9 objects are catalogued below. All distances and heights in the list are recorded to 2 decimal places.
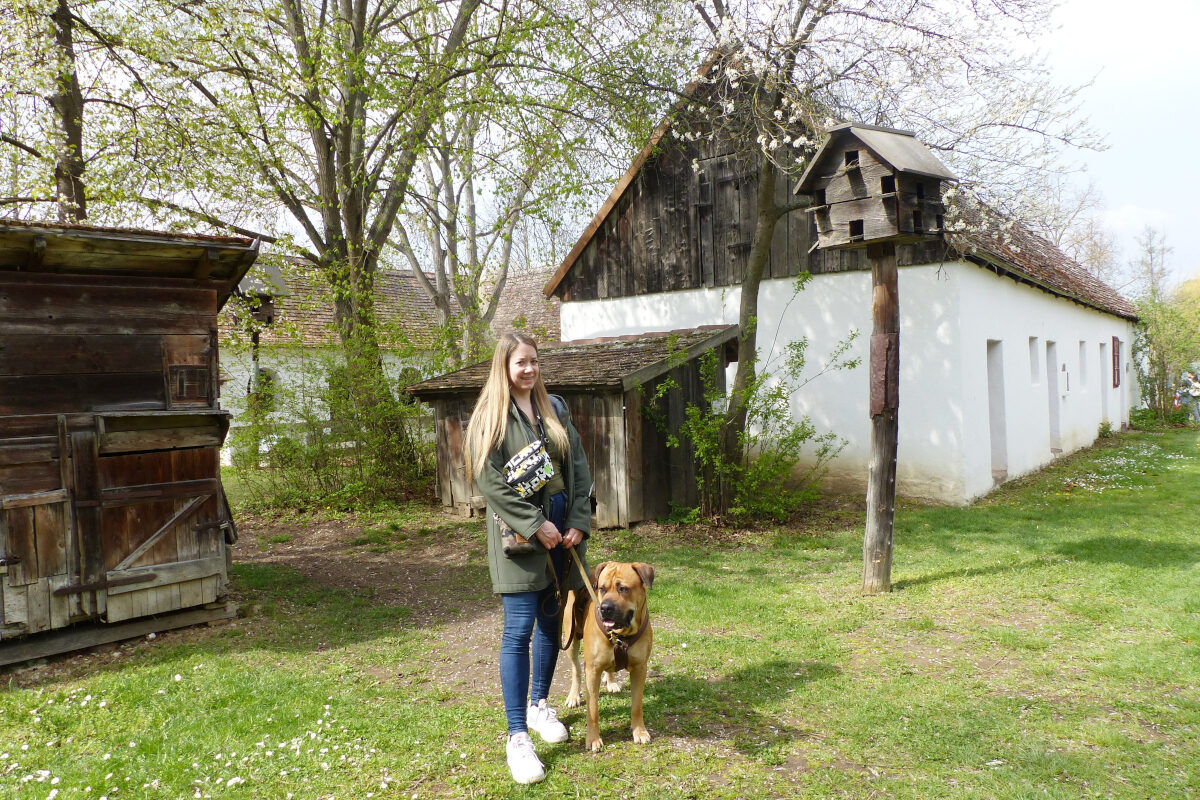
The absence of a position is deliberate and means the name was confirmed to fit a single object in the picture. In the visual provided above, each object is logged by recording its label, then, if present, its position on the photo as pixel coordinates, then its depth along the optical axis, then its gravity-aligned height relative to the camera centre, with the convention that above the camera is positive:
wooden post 6.75 -0.39
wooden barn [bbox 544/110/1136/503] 10.97 +1.24
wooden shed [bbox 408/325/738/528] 10.05 -0.35
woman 3.78 -0.66
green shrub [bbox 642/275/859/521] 9.80 -0.96
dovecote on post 6.62 +1.70
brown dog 3.73 -1.26
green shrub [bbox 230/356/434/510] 12.83 -0.70
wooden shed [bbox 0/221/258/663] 5.75 -0.18
